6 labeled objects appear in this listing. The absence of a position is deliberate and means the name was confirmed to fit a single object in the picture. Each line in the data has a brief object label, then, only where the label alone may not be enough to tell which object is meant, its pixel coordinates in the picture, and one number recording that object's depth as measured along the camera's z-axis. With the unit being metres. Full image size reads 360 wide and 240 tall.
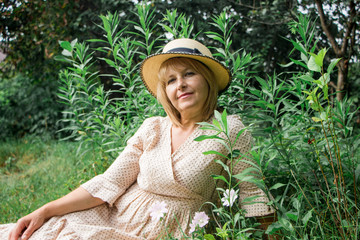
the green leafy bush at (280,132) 1.36
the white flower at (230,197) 1.38
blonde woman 1.77
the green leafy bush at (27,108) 6.01
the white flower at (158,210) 1.44
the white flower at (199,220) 1.42
